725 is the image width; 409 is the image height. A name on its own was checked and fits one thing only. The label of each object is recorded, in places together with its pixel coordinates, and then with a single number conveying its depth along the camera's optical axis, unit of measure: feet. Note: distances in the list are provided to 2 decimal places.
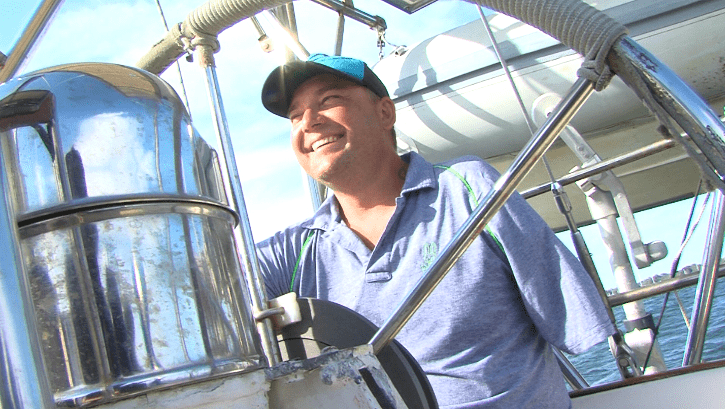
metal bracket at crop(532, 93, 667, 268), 7.11
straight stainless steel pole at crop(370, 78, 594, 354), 2.17
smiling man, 3.52
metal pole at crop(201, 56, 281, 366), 2.00
